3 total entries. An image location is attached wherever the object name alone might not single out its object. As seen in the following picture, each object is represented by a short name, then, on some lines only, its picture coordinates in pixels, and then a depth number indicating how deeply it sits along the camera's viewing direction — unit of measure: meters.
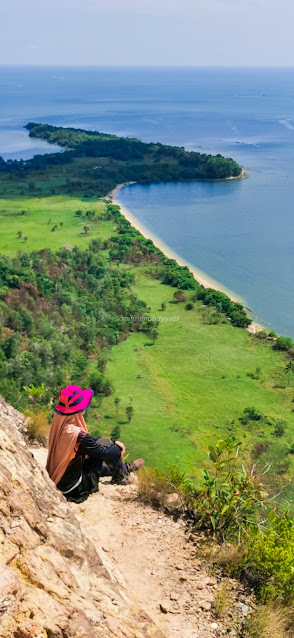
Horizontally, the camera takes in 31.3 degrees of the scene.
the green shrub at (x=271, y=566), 5.19
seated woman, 4.95
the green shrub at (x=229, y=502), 6.02
